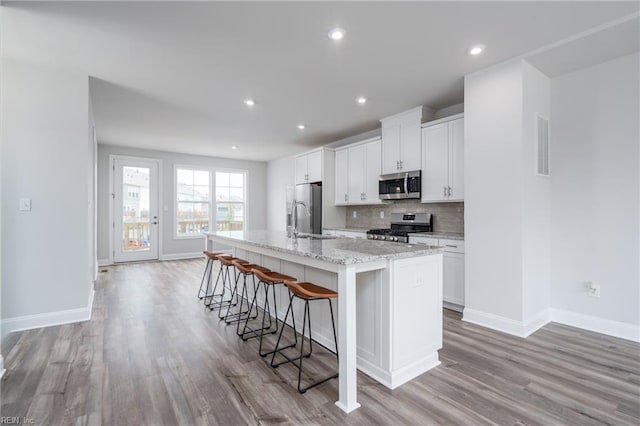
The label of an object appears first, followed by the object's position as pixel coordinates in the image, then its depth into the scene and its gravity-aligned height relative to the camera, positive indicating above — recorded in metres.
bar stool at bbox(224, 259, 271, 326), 2.95 -0.96
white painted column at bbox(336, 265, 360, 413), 1.80 -0.74
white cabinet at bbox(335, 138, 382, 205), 4.98 +0.66
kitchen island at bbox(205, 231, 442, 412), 1.82 -0.63
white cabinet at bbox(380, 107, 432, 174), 4.22 +1.00
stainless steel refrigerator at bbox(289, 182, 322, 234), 5.82 +0.05
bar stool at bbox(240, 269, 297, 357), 2.48 -1.02
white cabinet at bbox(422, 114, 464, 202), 3.73 +0.64
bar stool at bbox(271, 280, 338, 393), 1.97 -0.53
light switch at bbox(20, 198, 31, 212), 2.97 +0.07
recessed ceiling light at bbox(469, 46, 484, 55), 2.70 +1.42
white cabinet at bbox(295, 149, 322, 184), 5.91 +0.88
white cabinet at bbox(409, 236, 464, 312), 3.47 -0.70
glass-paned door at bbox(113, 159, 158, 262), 6.66 +0.04
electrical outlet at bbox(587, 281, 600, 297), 2.96 -0.74
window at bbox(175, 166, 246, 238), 7.46 +0.28
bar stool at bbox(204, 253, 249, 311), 3.53 -1.11
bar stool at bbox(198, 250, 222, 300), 3.70 -0.57
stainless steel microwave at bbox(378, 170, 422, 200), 4.18 +0.37
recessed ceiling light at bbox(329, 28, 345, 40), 2.45 +1.42
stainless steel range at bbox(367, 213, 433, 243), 4.04 -0.22
